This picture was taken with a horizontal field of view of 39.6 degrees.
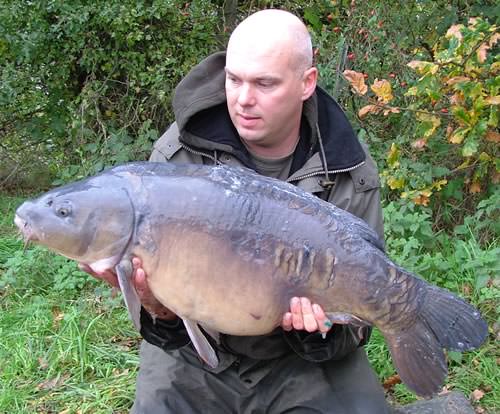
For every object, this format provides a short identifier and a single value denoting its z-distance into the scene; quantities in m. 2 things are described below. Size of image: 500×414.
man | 2.05
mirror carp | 1.62
